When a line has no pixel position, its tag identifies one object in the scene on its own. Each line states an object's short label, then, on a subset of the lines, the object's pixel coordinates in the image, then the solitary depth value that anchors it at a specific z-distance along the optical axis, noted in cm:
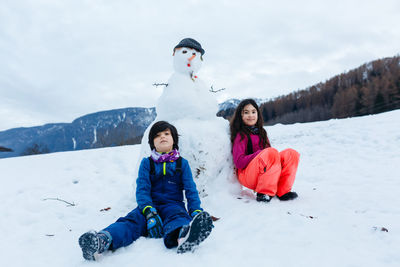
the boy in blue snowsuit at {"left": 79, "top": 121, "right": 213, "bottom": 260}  154
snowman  262
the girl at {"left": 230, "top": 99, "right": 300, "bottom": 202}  245
